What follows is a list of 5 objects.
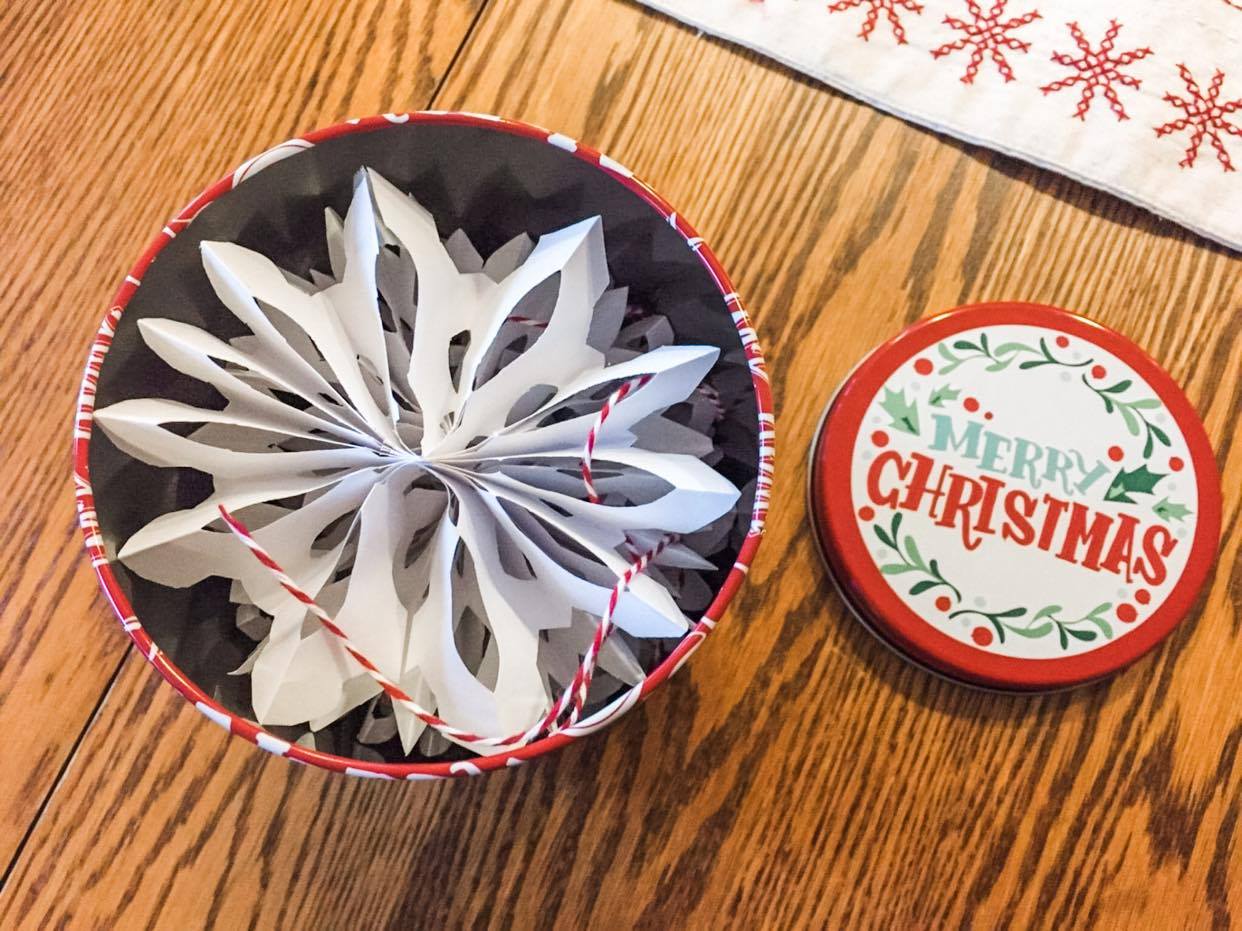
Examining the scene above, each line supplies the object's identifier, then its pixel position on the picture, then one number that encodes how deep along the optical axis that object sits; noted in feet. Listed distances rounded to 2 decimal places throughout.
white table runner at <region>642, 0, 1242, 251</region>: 1.20
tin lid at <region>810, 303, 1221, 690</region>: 1.08
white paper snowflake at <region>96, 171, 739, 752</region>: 0.76
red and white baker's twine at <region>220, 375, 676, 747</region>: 0.71
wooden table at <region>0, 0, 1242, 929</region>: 1.05
